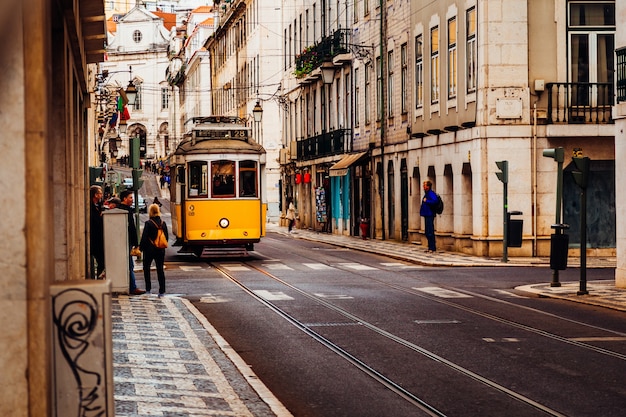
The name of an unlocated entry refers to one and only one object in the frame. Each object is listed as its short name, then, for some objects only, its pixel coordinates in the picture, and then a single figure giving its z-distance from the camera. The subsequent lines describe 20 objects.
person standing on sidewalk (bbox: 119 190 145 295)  22.23
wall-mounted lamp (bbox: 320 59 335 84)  51.05
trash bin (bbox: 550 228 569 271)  23.06
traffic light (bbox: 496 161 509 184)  29.66
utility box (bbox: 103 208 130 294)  18.89
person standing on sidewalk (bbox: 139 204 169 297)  22.36
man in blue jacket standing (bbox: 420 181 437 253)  35.25
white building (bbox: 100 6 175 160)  167.12
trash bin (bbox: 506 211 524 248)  29.69
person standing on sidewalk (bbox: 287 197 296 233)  60.09
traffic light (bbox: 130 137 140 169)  30.16
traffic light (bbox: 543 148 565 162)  24.40
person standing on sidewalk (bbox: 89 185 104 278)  21.84
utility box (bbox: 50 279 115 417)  6.88
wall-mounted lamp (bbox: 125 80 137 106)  45.62
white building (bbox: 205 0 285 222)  79.62
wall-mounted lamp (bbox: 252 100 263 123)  66.75
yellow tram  33.62
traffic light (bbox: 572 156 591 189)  21.44
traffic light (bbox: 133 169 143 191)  29.67
